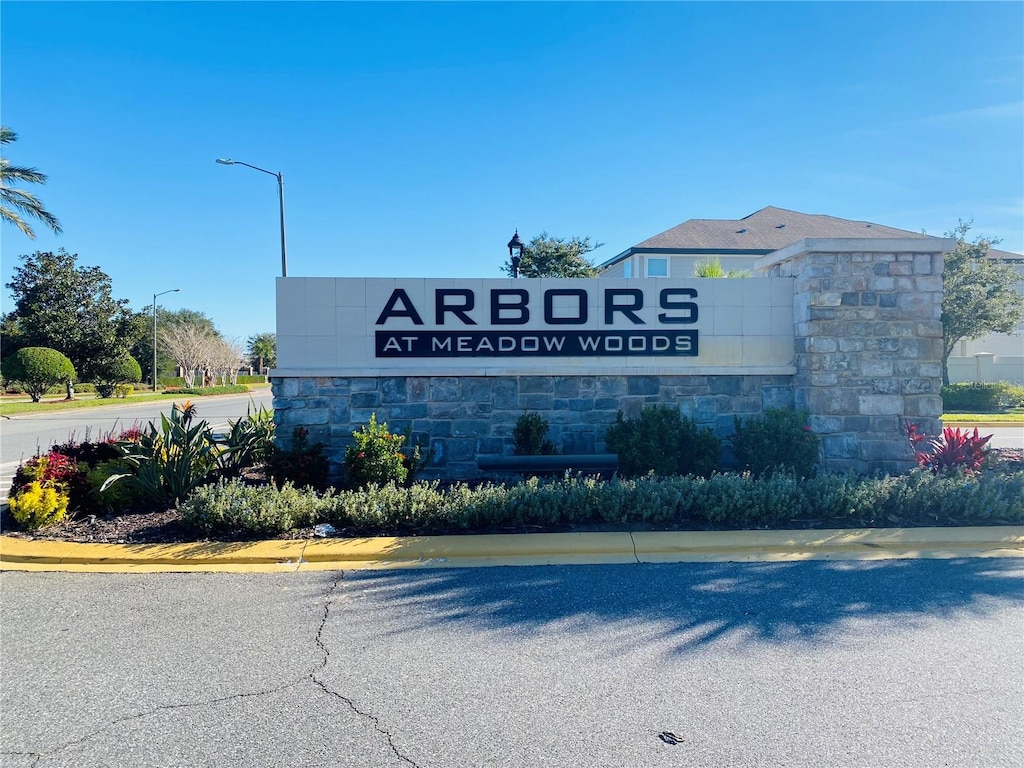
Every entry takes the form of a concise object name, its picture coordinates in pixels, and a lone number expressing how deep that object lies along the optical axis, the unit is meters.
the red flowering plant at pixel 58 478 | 7.28
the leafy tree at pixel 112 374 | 35.88
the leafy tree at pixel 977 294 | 23.98
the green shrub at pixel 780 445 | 8.73
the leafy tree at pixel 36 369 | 30.78
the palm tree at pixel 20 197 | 21.09
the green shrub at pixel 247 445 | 9.07
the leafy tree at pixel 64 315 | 35.59
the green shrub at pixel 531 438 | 9.23
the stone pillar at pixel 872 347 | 9.36
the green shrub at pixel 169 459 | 7.59
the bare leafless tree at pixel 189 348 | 52.28
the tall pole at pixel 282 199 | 21.38
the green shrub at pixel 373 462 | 8.07
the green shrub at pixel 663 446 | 8.68
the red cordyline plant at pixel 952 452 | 8.62
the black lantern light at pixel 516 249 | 14.86
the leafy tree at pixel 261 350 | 70.81
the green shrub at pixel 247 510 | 6.72
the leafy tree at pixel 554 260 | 23.48
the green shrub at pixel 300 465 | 8.47
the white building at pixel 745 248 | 30.62
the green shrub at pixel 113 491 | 7.54
